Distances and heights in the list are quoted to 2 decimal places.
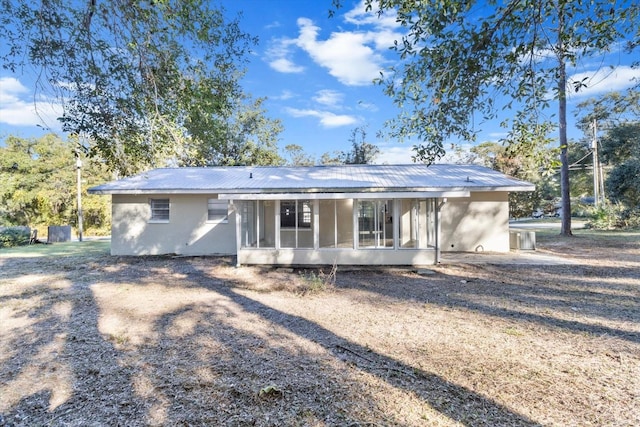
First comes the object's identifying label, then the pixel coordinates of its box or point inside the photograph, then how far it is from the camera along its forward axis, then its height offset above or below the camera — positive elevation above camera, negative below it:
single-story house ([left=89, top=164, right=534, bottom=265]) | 11.77 +0.45
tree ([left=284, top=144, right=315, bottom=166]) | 38.69 +8.11
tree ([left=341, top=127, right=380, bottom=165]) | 26.73 +6.17
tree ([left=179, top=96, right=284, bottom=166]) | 26.06 +6.89
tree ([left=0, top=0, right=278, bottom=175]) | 4.52 +2.38
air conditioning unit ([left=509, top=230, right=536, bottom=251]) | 13.28 -0.75
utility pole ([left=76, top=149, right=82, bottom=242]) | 19.62 +1.37
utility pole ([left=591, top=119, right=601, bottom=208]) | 23.85 +4.90
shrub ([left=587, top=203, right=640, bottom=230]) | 19.67 +0.21
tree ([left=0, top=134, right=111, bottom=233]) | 25.38 +2.57
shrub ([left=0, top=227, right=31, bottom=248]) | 16.94 -0.41
